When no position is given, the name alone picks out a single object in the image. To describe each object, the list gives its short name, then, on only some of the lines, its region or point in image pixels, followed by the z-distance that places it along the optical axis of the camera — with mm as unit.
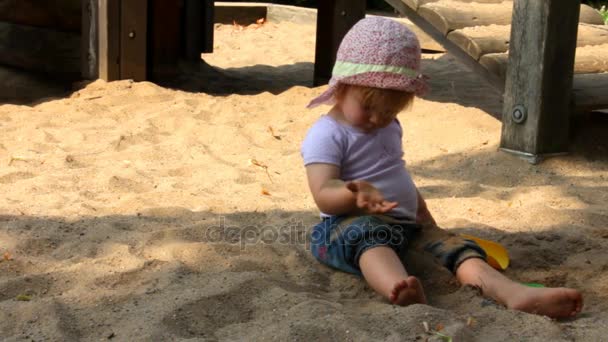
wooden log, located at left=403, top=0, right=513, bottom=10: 5320
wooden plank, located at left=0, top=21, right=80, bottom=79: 6172
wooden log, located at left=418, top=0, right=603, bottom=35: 5152
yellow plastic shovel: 3039
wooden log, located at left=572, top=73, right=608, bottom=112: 4688
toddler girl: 2654
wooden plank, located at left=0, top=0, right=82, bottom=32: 6188
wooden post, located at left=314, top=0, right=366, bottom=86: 6281
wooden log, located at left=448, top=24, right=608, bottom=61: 4965
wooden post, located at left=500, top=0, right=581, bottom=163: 4500
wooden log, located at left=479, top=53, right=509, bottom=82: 4820
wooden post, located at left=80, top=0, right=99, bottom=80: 5789
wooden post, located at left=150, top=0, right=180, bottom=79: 6289
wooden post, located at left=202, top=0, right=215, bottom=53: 7082
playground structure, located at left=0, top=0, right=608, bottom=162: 4555
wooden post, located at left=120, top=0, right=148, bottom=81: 5770
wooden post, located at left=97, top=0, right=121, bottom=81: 5691
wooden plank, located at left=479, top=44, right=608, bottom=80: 4844
